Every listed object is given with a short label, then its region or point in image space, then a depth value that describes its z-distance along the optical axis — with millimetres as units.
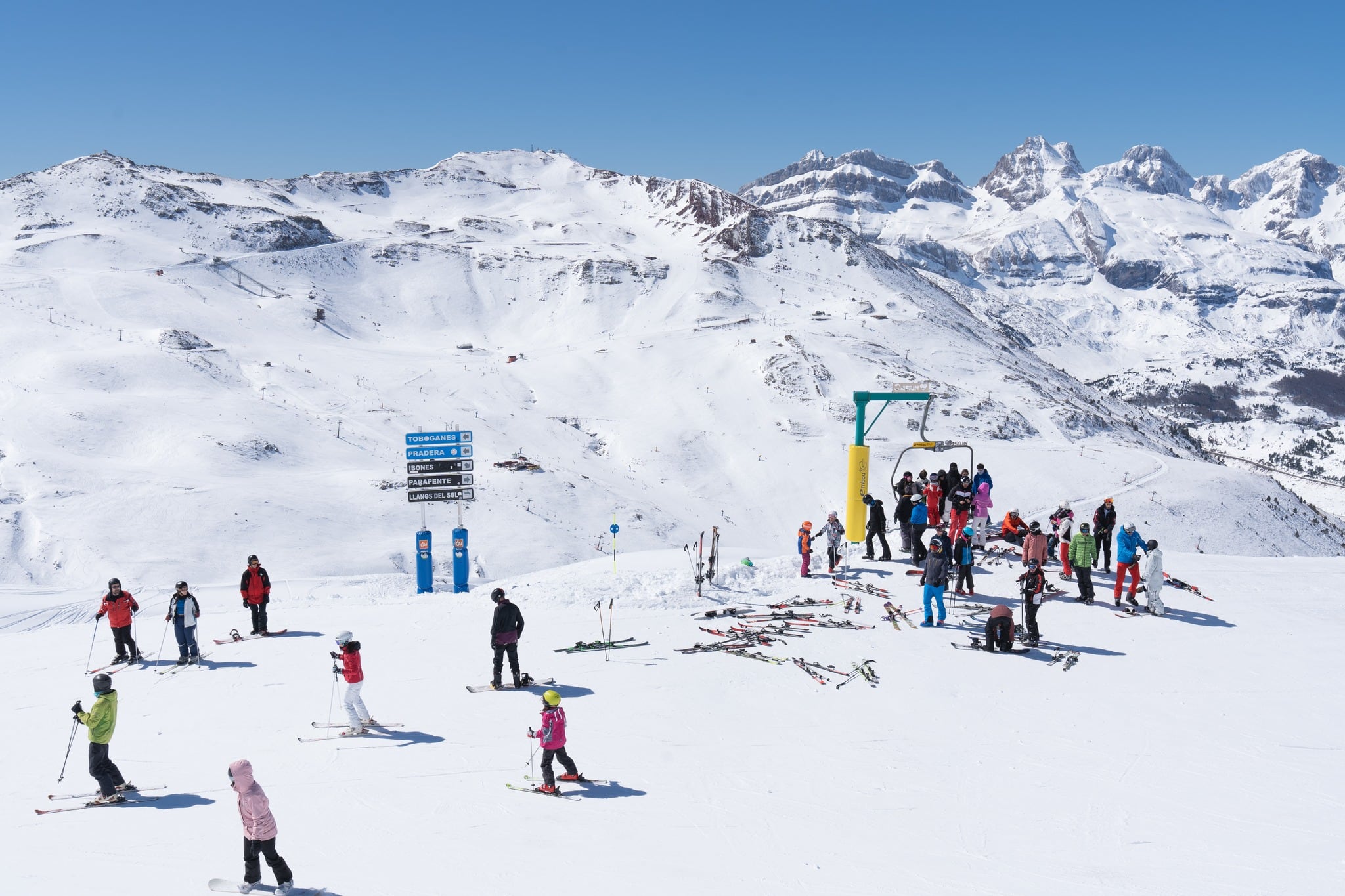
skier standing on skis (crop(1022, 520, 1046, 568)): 18703
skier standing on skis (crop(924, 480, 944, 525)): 22516
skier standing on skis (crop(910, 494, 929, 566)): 20797
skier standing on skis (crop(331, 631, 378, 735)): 11508
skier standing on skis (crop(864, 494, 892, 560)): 21500
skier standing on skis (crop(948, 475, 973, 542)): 21312
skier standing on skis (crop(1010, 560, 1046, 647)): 16016
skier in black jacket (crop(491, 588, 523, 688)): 13336
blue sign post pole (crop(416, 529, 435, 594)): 24922
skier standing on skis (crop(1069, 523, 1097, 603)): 18641
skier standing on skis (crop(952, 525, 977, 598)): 18688
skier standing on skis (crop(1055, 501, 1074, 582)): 20328
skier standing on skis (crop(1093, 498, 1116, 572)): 20859
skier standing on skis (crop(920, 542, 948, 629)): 16438
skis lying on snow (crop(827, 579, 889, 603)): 19219
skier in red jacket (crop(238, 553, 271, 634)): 16875
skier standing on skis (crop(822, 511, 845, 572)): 20328
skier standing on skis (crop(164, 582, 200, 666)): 14844
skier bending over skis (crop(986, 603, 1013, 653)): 15727
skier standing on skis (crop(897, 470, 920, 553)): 21547
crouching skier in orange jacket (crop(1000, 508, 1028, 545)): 22797
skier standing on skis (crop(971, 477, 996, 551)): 22125
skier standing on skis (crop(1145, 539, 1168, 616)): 17766
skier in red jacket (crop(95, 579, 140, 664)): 14805
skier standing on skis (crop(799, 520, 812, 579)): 19906
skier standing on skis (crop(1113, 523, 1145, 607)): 18344
